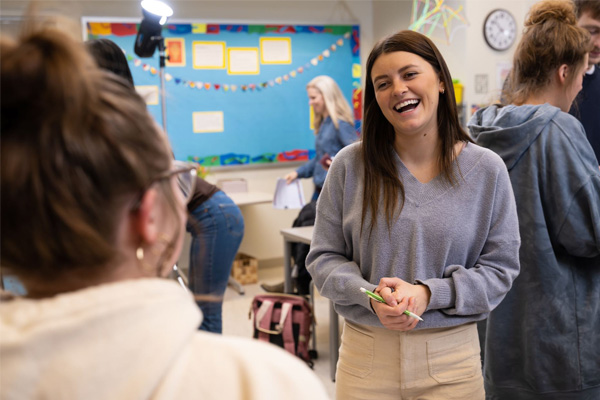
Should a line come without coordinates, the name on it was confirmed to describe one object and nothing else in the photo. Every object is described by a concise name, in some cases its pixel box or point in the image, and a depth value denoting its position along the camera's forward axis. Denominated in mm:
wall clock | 4816
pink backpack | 3270
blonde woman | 4164
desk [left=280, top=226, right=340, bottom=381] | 3221
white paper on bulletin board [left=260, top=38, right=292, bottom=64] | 5484
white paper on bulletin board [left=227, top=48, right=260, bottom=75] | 5402
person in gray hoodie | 1756
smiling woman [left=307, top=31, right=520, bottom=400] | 1421
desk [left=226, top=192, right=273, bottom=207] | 4848
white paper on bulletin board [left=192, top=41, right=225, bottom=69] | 5289
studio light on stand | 2617
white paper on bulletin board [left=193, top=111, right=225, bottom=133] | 5340
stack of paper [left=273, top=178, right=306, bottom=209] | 4305
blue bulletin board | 5215
